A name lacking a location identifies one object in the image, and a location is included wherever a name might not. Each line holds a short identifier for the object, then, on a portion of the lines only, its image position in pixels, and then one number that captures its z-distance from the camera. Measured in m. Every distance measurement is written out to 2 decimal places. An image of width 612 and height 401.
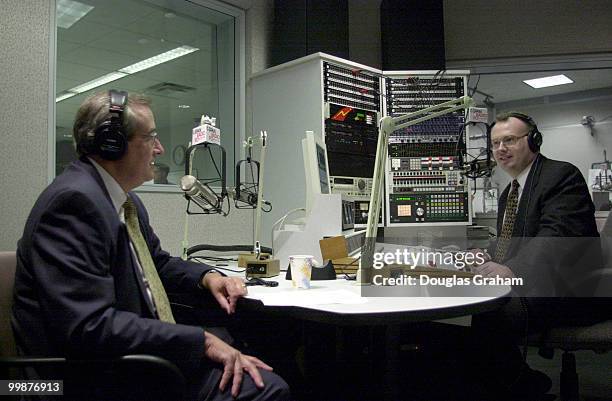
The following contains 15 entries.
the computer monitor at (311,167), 1.65
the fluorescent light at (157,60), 3.73
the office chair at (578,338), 1.49
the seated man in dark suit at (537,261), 1.57
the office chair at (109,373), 0.84
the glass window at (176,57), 2.60
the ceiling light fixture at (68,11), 2.46
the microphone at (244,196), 2.03
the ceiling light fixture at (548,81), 3.29
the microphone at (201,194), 1.69
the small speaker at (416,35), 3.16
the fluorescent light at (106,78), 4.19
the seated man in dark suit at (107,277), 0.85
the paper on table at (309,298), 1.10
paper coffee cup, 1.33
